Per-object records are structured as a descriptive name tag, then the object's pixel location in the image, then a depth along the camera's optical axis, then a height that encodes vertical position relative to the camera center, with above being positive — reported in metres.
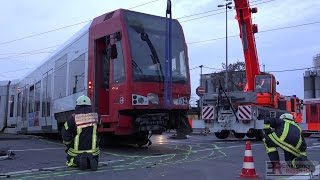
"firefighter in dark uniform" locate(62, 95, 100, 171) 6.75 -0.65
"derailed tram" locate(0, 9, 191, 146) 9.14 +1.01
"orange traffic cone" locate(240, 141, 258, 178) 6.10 -1.08
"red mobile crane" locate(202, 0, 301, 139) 13.86 +0.34
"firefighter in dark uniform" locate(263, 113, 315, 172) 5.84 -0.59
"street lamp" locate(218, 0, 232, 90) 24.83 +7.80
